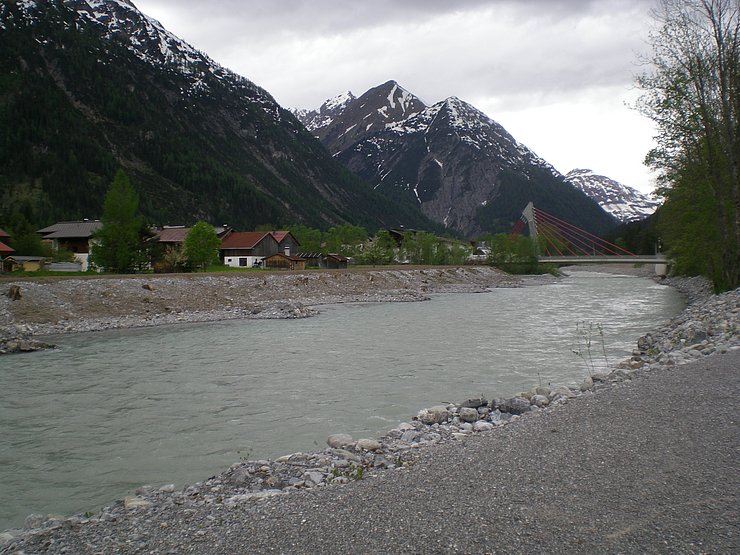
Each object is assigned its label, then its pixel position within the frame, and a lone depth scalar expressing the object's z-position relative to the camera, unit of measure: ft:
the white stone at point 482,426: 29.11
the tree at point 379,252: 304.22
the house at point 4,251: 179.69
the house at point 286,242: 279.90
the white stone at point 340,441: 28.39
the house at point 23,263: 175.87
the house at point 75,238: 229.41
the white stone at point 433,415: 32.60
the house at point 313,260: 273.15
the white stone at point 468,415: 32.24
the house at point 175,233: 240.90
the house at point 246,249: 251.39
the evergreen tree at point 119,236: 152.35
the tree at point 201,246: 184.96
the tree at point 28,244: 211.00
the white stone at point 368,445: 26.91
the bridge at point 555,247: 299.17
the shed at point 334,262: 278.87
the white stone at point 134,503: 20.81
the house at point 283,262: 239.09
